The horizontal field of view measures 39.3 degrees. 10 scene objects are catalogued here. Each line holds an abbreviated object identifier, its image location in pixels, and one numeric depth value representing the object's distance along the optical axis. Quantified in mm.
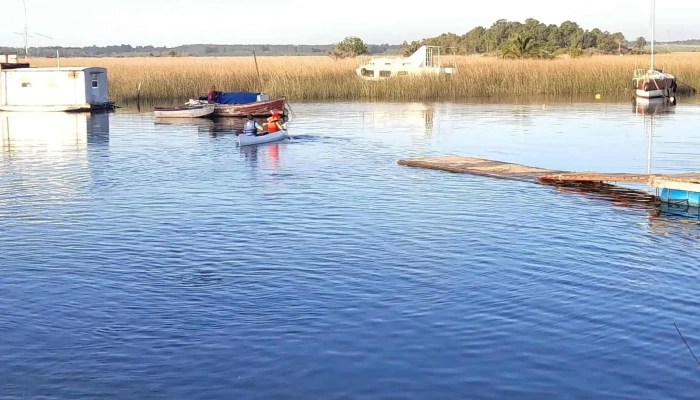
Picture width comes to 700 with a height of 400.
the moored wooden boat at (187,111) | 45969
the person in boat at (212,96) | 48531
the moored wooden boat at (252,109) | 45250
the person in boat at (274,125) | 34812
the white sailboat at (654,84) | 52906
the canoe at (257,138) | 33344
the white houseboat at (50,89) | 51688
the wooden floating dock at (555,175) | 20562
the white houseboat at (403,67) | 65062
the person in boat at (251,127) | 33812
